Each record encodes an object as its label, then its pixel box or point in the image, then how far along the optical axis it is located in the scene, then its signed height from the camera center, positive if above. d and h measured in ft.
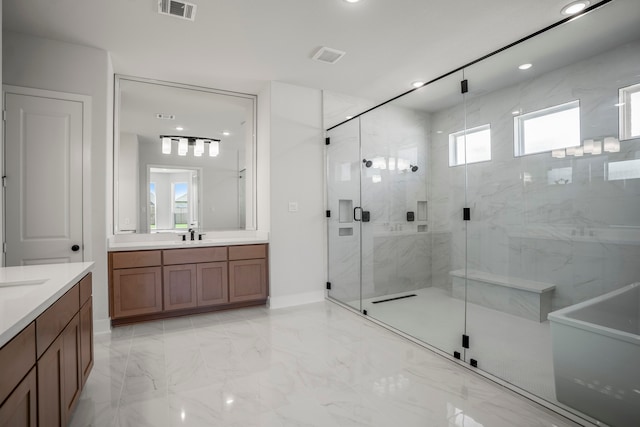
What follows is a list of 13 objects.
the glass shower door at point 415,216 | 8.86 -0.07
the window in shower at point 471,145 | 8.11 +1.83
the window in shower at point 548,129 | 6.52 +1.86
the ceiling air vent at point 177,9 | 7.81 +5.29
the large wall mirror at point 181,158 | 12.04 +2.47
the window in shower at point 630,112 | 5.51 +1.79
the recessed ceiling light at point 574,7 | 7.84 +5.24
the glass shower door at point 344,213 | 12.74 +0.06
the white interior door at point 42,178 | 9.00 +1.17
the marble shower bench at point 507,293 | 7.24 -1.99
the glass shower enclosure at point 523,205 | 5.80 +0.20
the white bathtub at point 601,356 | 5.23 -2.52
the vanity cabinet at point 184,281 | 10.59 -2.36
